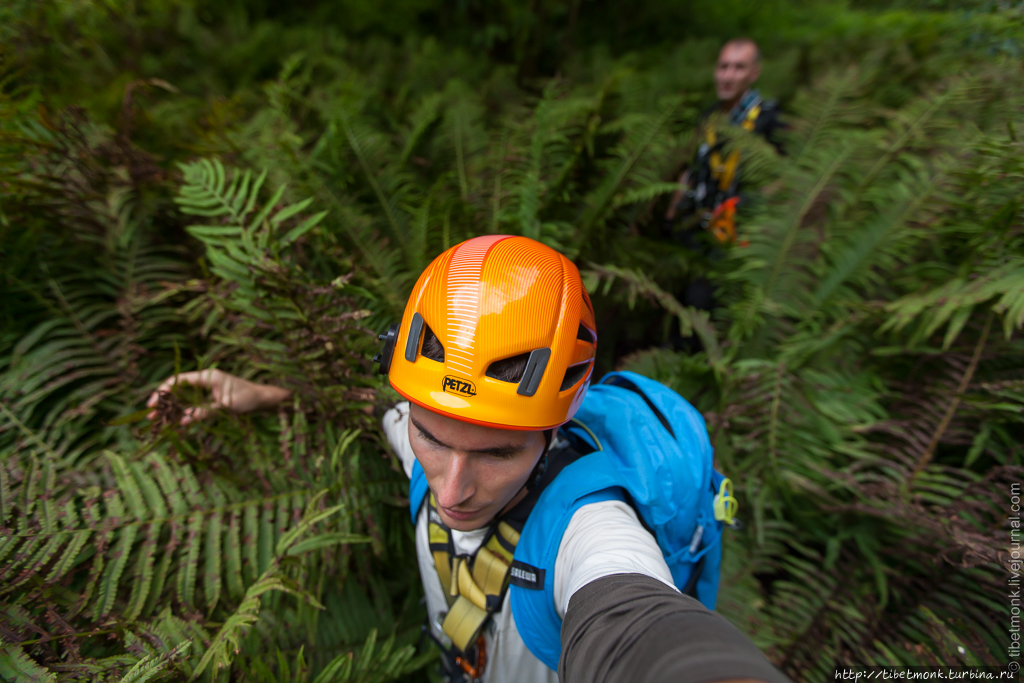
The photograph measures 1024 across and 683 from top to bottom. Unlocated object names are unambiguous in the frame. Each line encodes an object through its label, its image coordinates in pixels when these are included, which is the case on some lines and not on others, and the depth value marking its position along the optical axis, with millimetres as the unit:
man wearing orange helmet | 463
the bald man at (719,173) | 1420
